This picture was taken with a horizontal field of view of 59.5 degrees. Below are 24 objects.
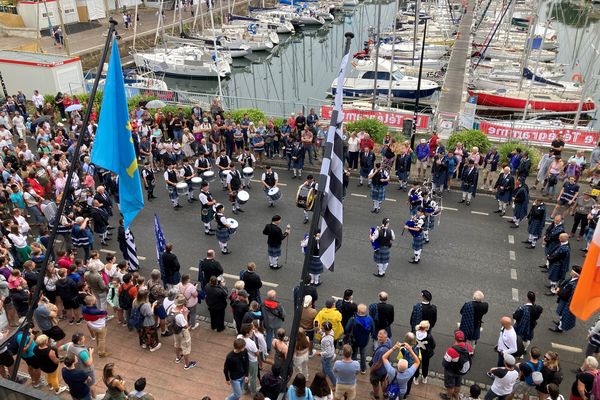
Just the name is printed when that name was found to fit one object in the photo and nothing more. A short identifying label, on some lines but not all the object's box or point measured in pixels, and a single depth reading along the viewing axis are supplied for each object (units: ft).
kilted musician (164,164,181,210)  52.85
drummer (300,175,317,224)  47.87
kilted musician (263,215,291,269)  41.73
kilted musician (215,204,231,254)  43.98
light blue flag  25.21
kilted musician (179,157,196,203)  53.72
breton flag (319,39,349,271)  21.03
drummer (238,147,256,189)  56.80
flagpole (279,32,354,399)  18.44
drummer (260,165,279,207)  51.70
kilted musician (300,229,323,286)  38.96
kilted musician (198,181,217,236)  46.94
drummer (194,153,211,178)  54.90
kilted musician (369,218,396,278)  40.37
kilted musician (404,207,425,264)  42.09
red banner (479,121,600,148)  63.21
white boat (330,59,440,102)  103.86
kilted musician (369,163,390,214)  50.67
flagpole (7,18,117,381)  22.19
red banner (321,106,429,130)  69.54
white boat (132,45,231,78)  132.77
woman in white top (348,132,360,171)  58.95
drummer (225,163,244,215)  51.93
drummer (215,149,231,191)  54.54
